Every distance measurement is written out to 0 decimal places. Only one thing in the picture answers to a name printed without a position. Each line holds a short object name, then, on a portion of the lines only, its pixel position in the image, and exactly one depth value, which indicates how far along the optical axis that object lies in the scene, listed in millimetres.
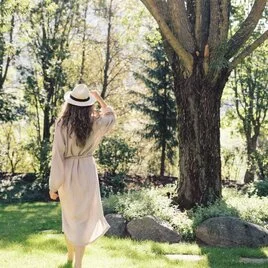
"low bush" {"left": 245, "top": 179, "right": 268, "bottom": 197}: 12014
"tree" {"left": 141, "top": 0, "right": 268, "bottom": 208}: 8625
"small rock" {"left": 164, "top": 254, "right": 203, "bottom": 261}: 6053
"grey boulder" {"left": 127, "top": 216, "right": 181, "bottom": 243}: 7344
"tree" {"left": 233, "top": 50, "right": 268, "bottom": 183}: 19188
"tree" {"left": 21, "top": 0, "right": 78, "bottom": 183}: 18719
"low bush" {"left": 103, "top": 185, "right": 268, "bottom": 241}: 7827
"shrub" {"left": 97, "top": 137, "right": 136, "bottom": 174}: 15992
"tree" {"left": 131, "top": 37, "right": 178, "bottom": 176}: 19812
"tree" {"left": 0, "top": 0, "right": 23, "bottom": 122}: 13492
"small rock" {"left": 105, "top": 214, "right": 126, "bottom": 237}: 7637
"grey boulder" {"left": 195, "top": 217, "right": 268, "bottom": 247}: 7141
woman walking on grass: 4695
